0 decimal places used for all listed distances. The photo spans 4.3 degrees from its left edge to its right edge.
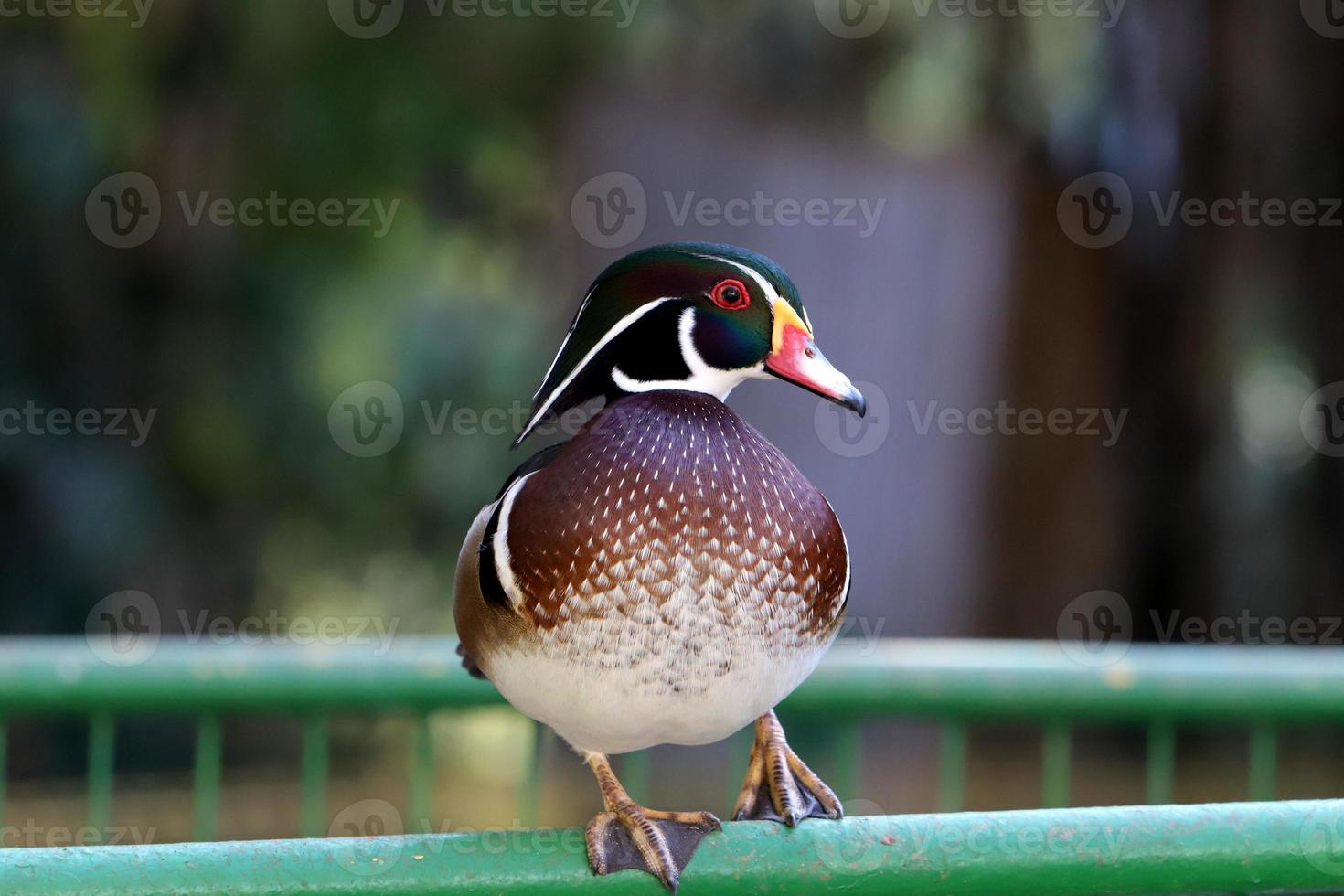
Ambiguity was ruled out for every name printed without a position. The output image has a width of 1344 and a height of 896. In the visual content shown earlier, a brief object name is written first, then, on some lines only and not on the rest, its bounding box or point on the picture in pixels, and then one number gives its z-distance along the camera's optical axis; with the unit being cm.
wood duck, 618
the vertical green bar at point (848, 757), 645
